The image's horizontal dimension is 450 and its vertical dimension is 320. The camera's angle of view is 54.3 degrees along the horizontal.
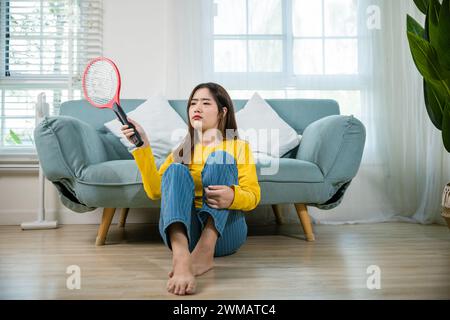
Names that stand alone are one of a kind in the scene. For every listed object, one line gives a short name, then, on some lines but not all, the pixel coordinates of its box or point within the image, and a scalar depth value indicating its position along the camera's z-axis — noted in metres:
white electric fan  2.68
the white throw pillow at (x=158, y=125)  2.38
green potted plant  1.91
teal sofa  1.94
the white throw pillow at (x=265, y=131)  2.41
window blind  2.95
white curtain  2.88
